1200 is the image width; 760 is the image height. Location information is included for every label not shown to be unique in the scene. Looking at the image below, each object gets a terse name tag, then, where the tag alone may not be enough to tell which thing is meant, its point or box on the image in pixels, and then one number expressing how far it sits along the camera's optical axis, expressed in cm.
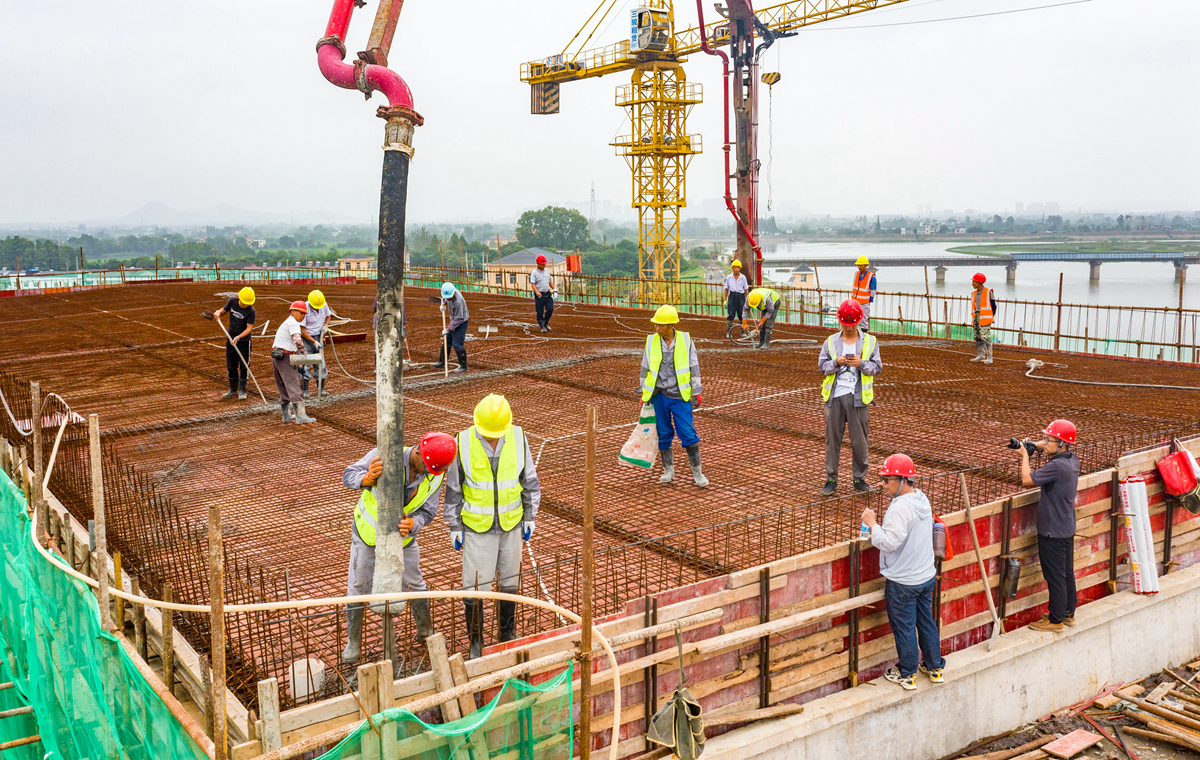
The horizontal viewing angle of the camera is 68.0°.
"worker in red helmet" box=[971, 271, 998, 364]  1367
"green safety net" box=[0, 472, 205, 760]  443
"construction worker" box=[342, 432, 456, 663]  472
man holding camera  646
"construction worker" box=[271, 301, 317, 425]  1004
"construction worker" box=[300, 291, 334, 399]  1098
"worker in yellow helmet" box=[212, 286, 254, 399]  1138
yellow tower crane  3497
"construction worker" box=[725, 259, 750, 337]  1719
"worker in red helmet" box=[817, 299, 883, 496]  752
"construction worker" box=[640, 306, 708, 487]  767
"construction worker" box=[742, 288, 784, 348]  1573
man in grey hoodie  561
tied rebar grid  645
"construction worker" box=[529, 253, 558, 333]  1678
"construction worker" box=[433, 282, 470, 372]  1284
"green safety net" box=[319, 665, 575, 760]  397
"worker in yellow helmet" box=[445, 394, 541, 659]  488
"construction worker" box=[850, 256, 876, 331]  1350
